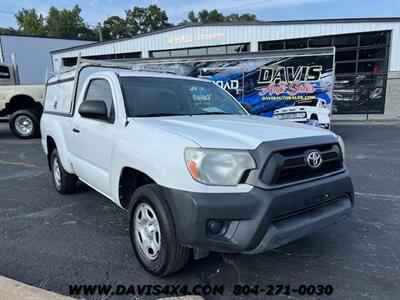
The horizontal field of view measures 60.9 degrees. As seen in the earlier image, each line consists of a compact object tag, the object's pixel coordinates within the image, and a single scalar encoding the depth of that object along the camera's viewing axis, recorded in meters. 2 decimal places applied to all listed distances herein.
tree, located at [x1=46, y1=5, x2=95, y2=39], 67.00
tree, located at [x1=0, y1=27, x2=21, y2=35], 66.24
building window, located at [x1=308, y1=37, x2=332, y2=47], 18.09
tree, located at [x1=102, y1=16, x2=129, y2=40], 70.56
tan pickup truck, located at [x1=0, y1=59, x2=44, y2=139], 11.52
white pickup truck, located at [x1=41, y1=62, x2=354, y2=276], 2.46
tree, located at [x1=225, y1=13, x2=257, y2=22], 68.18
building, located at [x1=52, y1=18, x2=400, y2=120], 17.39
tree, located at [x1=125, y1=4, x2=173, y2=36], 71.94
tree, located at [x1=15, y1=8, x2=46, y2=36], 65.50
